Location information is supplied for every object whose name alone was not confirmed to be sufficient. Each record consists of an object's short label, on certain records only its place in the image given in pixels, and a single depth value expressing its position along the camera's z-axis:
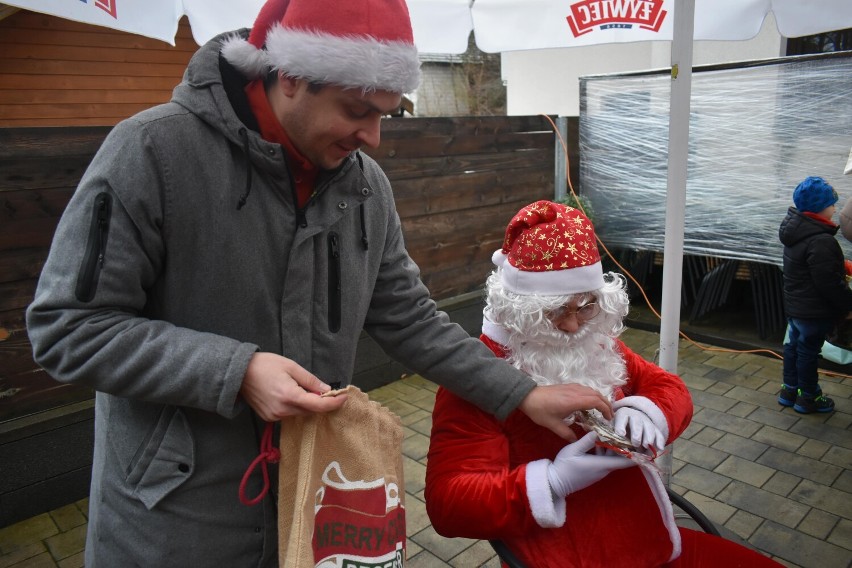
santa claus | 1.60
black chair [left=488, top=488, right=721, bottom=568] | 1.62
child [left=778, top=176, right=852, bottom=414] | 3.99
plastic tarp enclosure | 4.64
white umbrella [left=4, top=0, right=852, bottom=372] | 2.20
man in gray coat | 1.06
